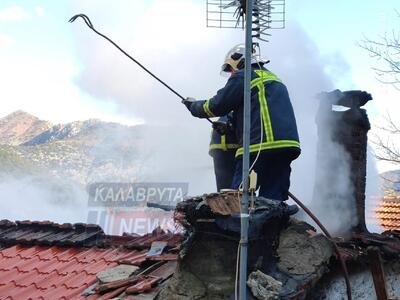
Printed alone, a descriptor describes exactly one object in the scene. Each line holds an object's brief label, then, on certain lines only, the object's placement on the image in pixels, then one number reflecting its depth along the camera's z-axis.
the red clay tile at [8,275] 4.68
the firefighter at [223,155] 4.56
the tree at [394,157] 13.47
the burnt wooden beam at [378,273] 4.00
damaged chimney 5.74
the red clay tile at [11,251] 5.46
